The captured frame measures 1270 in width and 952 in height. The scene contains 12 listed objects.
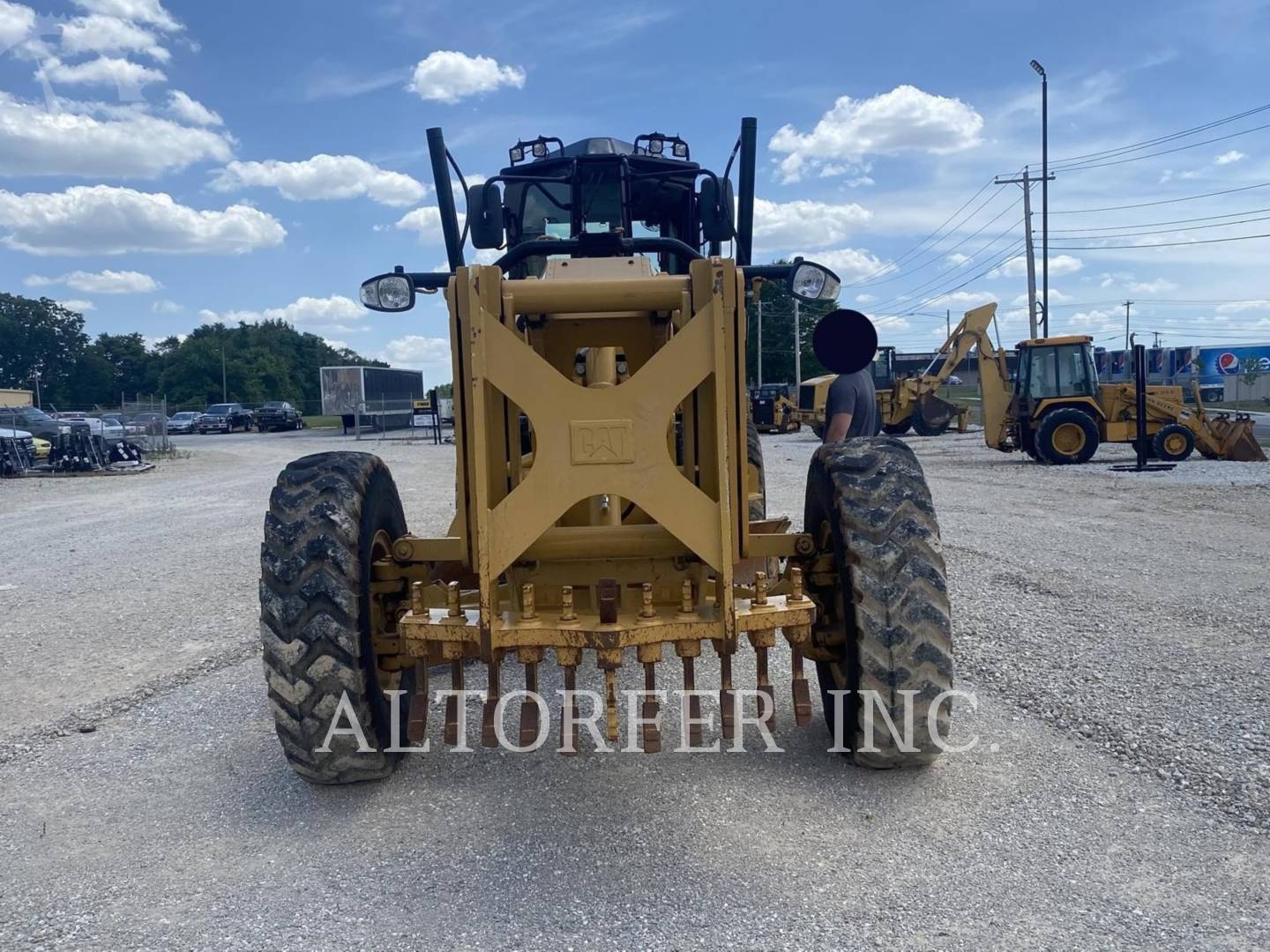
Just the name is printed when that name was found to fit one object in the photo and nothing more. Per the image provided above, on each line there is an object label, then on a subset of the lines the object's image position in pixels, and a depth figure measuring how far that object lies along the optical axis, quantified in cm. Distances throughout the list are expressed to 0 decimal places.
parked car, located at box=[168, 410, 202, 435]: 5344
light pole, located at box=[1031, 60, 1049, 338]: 3228
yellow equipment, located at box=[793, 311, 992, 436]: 2992
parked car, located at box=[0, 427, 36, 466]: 2338
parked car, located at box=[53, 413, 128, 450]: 3109
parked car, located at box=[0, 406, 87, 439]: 3014
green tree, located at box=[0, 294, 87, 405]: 8950
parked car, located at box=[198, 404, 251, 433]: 5275
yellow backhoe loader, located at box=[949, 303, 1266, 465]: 1914
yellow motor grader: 340
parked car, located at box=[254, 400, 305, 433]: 5172
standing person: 502
